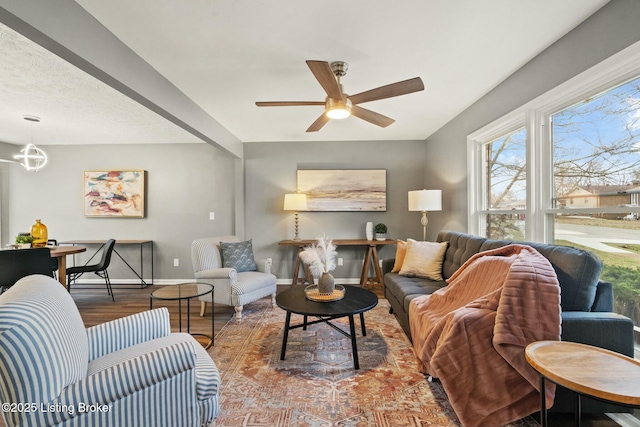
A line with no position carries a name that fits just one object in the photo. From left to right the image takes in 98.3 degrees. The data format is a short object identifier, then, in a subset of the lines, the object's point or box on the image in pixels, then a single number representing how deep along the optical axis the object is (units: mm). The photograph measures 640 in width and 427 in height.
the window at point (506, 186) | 2521
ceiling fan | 1781
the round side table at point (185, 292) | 2209
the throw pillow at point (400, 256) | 3129
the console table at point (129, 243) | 4312
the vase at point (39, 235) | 3271
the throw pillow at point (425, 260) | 2854
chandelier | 3399
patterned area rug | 1559
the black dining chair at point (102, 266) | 3631
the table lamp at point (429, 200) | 3441
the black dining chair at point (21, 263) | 2711
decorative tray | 2234
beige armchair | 2930
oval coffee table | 1994
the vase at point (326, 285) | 2287
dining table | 3111
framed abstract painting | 4539
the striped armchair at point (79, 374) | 878
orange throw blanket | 1369
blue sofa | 1392
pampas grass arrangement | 2357
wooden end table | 902
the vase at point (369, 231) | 4270
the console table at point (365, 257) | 4047
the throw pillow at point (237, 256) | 3309
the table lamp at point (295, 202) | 4059
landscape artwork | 4398
